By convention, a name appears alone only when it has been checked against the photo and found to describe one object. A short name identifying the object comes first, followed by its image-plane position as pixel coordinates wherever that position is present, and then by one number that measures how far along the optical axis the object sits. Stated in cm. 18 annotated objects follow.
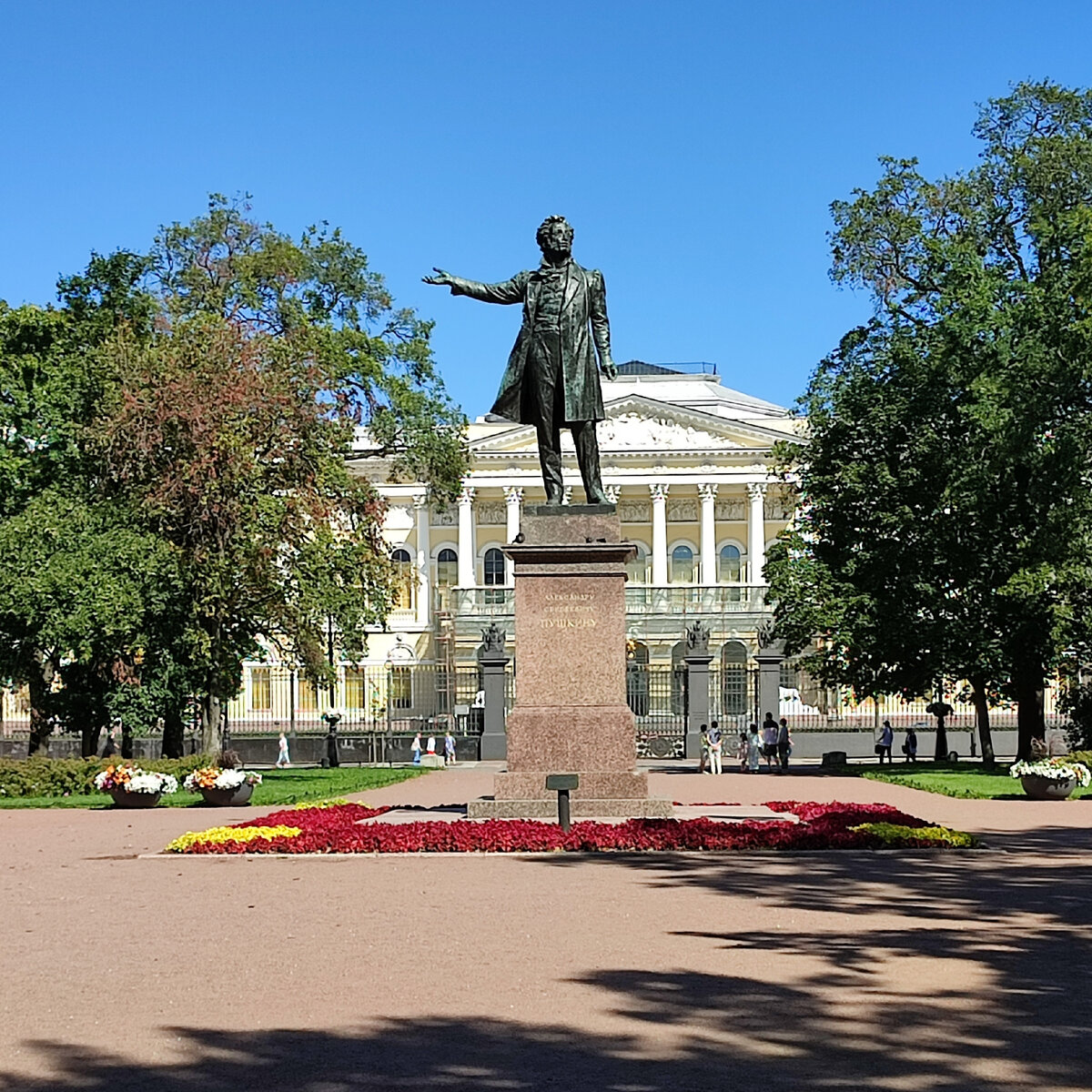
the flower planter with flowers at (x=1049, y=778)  2452
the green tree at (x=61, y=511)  3130
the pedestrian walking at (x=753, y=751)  4088
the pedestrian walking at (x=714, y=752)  3897
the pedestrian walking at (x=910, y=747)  4486
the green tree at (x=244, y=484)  3241
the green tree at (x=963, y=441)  3400
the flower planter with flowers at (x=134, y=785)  2359
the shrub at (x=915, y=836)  1508
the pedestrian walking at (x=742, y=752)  4184
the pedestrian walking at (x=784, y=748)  4088
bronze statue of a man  1705
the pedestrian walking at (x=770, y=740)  4253
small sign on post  1473
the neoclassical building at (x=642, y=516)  7594
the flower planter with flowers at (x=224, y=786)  2384
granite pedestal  1598
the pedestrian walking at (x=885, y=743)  4369
